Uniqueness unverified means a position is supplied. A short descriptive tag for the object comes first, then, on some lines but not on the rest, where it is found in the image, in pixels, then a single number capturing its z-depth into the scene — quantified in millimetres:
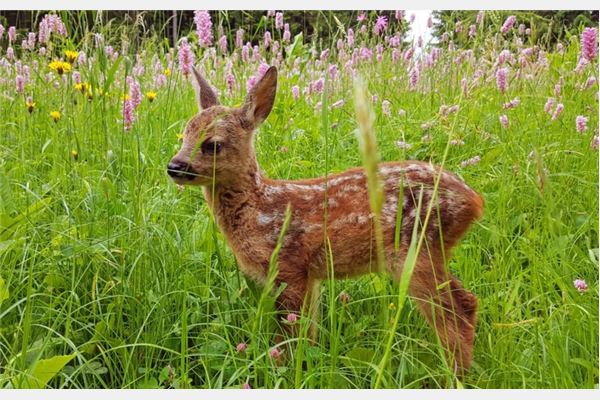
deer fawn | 1803
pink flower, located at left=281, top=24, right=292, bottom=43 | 2223
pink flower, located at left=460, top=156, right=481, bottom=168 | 1928
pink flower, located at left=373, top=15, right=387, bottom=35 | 2055
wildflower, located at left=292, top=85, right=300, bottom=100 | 2227
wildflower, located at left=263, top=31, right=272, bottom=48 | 2277
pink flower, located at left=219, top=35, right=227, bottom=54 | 2249
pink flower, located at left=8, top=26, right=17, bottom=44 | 2176
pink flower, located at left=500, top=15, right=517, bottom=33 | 1993
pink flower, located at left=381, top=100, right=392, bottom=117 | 2064
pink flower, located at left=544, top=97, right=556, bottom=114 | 2029
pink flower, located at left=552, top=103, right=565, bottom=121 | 1950
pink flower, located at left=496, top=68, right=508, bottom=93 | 2043
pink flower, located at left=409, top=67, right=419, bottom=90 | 2221
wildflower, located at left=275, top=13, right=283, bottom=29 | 2064
